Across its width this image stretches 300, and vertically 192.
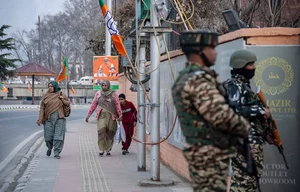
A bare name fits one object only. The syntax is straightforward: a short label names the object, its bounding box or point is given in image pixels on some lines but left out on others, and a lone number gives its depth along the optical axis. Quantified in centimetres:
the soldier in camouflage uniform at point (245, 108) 594
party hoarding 2220
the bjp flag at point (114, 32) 1050
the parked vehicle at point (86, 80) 8119
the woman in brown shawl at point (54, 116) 1343
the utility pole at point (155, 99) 941
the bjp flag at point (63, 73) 2281
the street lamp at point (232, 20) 810
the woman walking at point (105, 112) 1386
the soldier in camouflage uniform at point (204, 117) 434
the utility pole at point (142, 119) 1071
